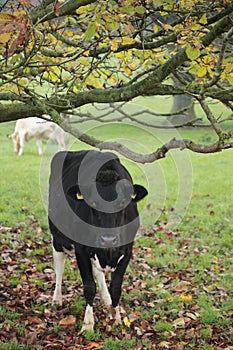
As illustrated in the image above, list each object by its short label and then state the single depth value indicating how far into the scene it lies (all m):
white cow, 20.61
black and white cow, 5.95
